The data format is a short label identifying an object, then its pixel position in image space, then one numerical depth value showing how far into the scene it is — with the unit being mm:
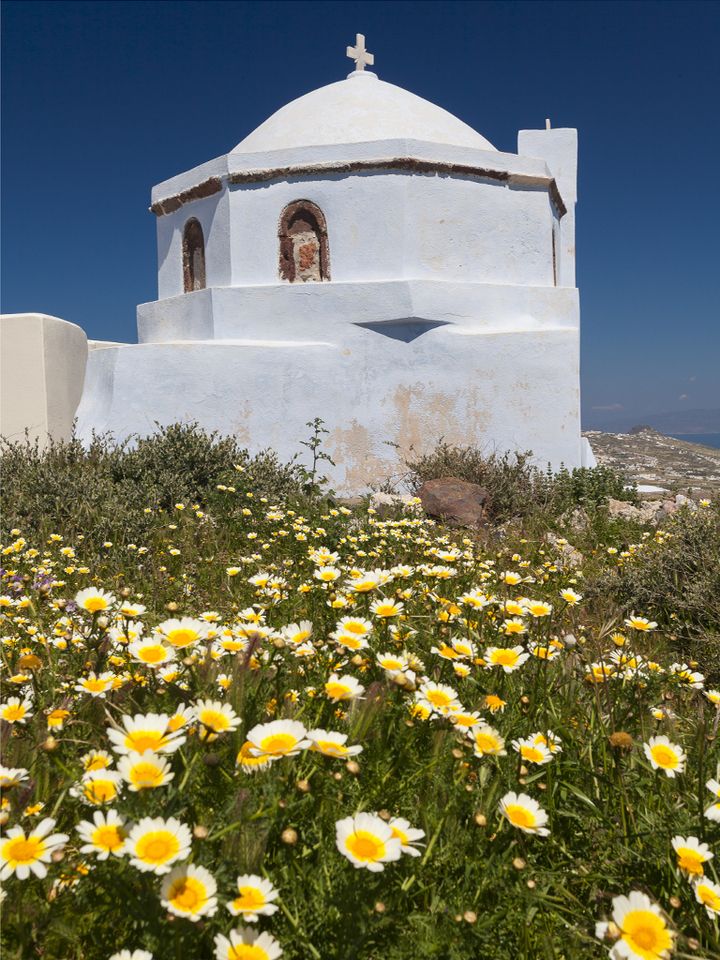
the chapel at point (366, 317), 10383
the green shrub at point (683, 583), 4621
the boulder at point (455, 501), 8016
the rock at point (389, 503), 7465
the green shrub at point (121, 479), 6363
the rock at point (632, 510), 9084
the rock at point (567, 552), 5155
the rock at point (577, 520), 8248
